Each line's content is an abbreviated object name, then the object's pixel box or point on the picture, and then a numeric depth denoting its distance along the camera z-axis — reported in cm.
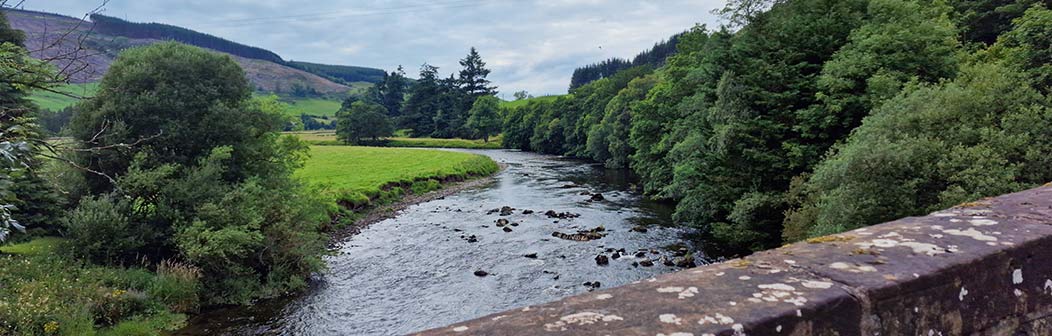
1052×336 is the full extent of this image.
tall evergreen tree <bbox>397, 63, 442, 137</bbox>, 12275
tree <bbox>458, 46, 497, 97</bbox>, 13975
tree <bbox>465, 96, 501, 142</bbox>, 10844
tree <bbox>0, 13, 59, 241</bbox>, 389
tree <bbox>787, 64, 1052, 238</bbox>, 1102
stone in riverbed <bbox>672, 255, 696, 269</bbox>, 1923
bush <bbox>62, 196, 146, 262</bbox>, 1633
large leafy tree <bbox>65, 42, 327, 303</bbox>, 1705
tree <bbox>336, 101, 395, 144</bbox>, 10475
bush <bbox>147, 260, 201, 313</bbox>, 1545
